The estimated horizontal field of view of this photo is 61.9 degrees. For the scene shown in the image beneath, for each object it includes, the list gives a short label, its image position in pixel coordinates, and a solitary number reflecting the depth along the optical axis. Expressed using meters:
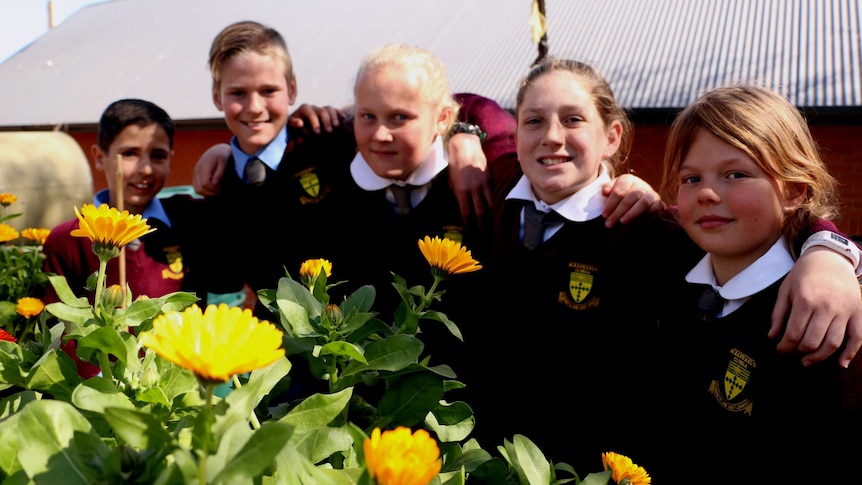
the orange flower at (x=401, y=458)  0.69
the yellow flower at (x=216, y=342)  0.66
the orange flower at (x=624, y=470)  1.16
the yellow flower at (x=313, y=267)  1.36
